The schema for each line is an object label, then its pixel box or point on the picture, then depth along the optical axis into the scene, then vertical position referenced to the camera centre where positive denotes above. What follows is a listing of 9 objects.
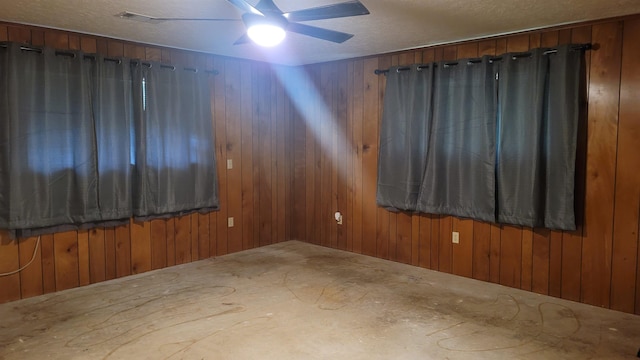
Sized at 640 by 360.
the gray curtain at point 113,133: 3.97 +0.21
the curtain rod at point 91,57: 3.58 +0.88
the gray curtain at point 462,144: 3.99 +0.10
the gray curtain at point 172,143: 4.27 +0.13
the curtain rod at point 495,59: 3.48 +0.86
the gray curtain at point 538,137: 3.54 +0.15
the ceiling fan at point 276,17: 2.39 +0.78
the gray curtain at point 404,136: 4.44 +0.20
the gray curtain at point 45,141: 3.53 +0.13
